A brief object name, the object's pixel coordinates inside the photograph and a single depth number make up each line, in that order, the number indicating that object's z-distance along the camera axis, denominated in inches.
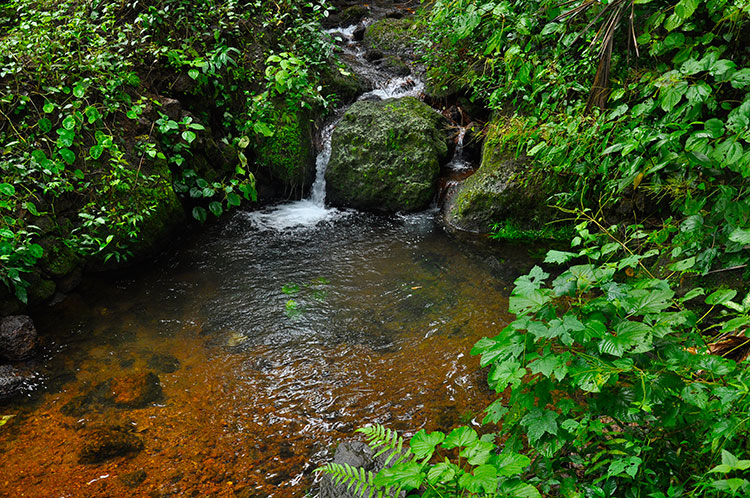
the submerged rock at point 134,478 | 101.2
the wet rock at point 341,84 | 301.7
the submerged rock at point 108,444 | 108.4
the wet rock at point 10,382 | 127.3
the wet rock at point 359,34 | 396.5
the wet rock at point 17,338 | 137.0
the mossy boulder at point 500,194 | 220.1
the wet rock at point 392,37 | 376.5
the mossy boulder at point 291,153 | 257.4
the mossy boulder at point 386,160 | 263.3
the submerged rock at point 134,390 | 126.0
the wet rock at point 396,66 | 354.3
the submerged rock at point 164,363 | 139.0
